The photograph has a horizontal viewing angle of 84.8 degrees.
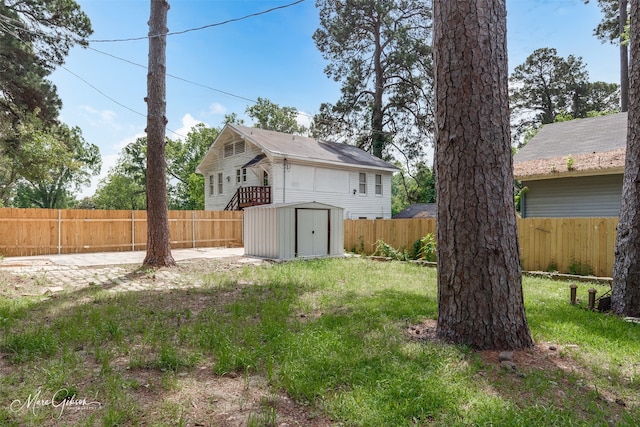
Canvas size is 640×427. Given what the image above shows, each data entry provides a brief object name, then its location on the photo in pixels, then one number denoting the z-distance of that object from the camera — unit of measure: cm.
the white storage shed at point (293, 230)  1039
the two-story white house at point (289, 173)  1680
